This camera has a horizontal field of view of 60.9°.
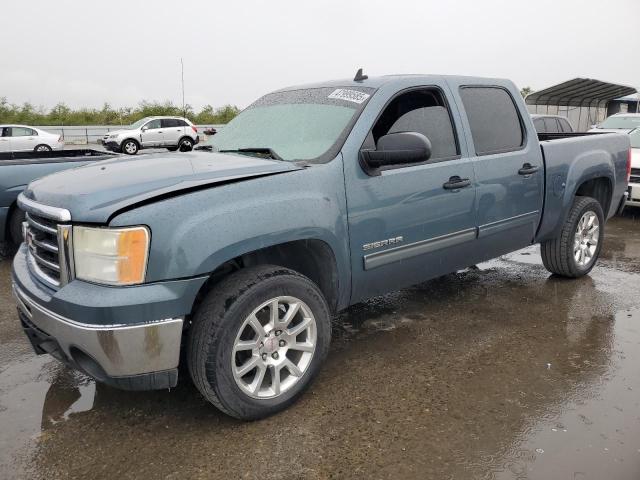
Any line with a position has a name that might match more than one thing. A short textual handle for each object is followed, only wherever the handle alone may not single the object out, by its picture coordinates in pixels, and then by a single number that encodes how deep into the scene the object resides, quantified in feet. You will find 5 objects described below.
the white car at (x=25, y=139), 66.49
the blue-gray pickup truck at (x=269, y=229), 7.82
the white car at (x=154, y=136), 78.33
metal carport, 76.02
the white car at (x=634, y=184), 26.81
